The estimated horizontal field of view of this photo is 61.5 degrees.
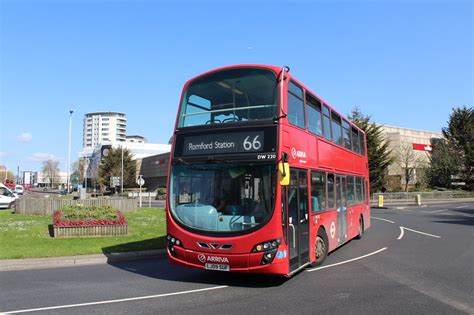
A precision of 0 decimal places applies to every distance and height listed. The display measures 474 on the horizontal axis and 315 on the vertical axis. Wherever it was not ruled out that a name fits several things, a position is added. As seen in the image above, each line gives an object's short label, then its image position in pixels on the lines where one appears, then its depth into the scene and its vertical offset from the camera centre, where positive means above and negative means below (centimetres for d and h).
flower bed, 1440 -103
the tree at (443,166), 5966 +376
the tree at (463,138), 6053 +840
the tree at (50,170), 14525 +942
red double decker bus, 742 +36
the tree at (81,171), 10384 +637
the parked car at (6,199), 3183 -29
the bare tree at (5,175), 13660 +761
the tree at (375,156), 5072 +454
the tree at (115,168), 8006 +538
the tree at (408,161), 5884 +459
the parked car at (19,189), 7357 +119
